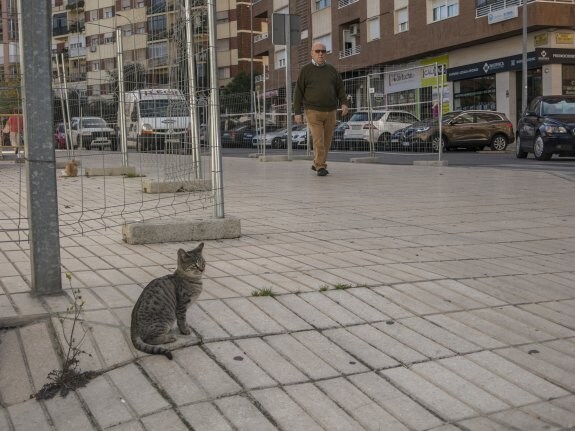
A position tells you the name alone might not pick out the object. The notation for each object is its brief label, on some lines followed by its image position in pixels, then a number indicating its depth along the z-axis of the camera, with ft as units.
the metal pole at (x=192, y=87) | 22.26
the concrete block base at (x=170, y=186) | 26.71
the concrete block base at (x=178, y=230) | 18.34
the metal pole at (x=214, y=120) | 19.17
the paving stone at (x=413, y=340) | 11.85
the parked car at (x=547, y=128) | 62.69
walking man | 39.96
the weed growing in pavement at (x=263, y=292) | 13.67
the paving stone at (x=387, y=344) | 11.59
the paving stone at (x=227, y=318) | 11.99
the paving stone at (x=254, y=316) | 12.20
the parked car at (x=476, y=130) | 88.22
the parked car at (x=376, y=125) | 65.87
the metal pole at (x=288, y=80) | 61.67
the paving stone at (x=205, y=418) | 9.25
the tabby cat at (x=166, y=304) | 10.94
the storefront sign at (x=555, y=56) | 108.68
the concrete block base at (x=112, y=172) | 37.27
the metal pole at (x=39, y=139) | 12.65
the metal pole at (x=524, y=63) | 102.27
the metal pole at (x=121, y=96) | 21.70
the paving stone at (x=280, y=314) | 12.42
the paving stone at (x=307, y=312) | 12.62
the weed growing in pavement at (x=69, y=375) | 10.01
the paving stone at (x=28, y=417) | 9.27
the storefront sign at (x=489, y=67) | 113.39
